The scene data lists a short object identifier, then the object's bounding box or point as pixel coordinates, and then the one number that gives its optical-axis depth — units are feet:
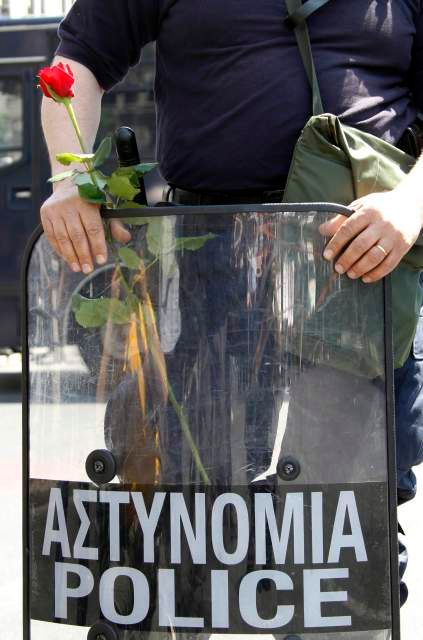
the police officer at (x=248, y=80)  12.06
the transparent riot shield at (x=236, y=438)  11.27
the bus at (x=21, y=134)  39.71
